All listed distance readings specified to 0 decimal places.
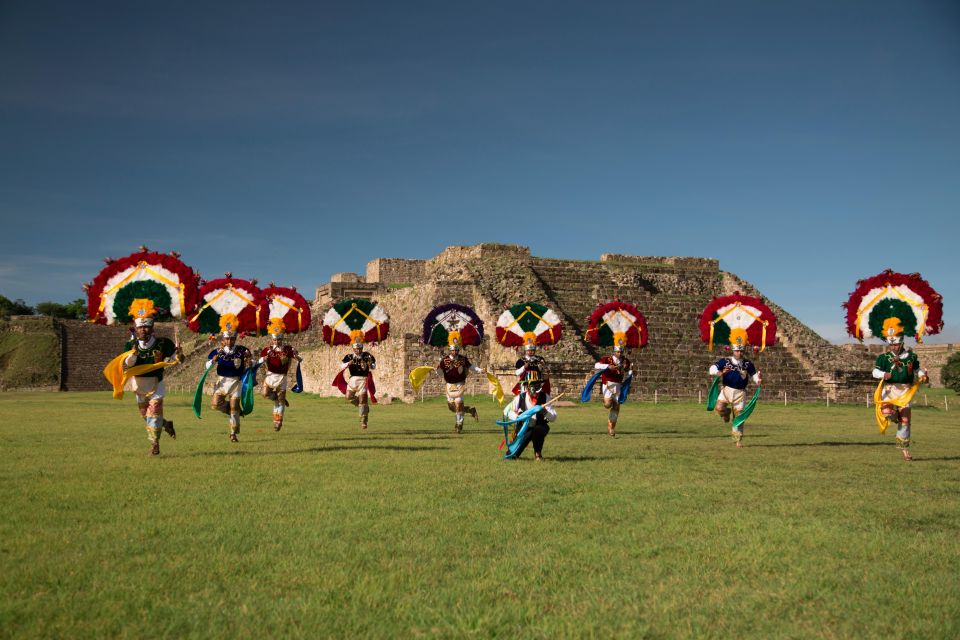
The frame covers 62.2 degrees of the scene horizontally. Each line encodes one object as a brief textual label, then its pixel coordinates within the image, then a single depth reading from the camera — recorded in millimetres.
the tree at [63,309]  74938
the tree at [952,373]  40625
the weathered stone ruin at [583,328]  29578
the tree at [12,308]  69125
